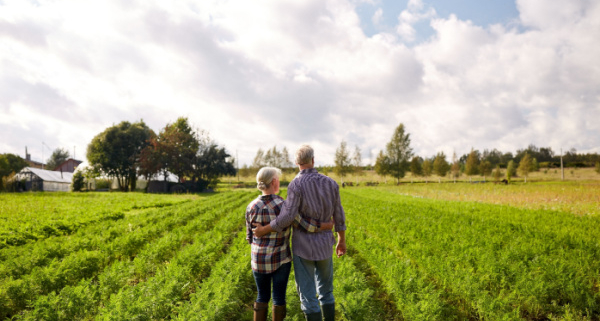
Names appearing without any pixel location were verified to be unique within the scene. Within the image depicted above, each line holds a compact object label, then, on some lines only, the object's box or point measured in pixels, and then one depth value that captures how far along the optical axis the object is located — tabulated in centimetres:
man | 311
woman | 324
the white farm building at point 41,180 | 3928
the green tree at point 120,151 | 3984
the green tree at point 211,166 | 4147
